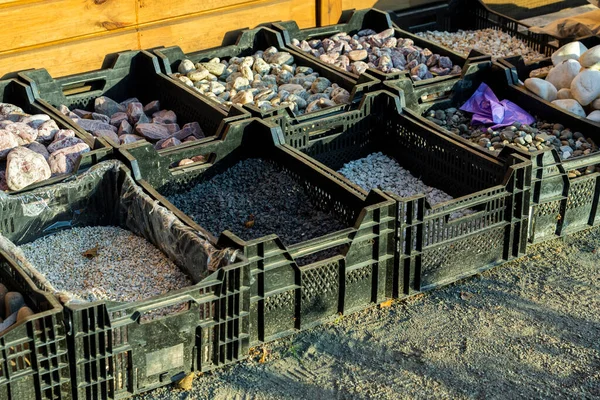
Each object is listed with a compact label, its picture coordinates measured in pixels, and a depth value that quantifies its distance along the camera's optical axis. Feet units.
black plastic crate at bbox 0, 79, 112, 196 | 14.93
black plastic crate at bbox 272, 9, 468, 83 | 20.69
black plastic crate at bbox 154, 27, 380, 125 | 17.02
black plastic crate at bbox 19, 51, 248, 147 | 18.11
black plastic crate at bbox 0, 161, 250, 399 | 11.44
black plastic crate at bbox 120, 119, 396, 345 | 12.79
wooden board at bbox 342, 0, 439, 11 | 23.00
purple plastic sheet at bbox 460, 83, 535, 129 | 18.42
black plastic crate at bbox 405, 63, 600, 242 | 15.23
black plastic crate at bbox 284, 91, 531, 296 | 14.07
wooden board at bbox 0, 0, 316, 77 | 19.04
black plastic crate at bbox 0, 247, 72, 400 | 10.96
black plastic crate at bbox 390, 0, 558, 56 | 23.29
